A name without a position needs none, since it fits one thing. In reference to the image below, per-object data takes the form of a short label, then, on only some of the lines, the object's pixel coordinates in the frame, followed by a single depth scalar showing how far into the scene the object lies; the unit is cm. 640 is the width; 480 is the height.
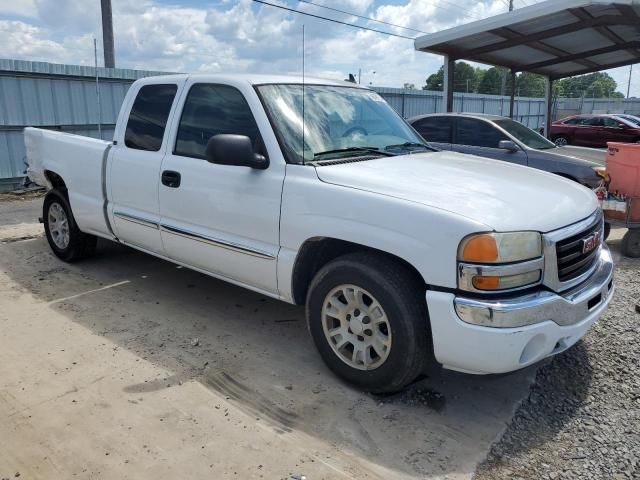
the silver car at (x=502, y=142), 832
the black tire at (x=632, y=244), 671
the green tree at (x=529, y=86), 7822
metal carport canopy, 1039
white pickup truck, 286
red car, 1986
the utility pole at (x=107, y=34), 1512
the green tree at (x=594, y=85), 9212
